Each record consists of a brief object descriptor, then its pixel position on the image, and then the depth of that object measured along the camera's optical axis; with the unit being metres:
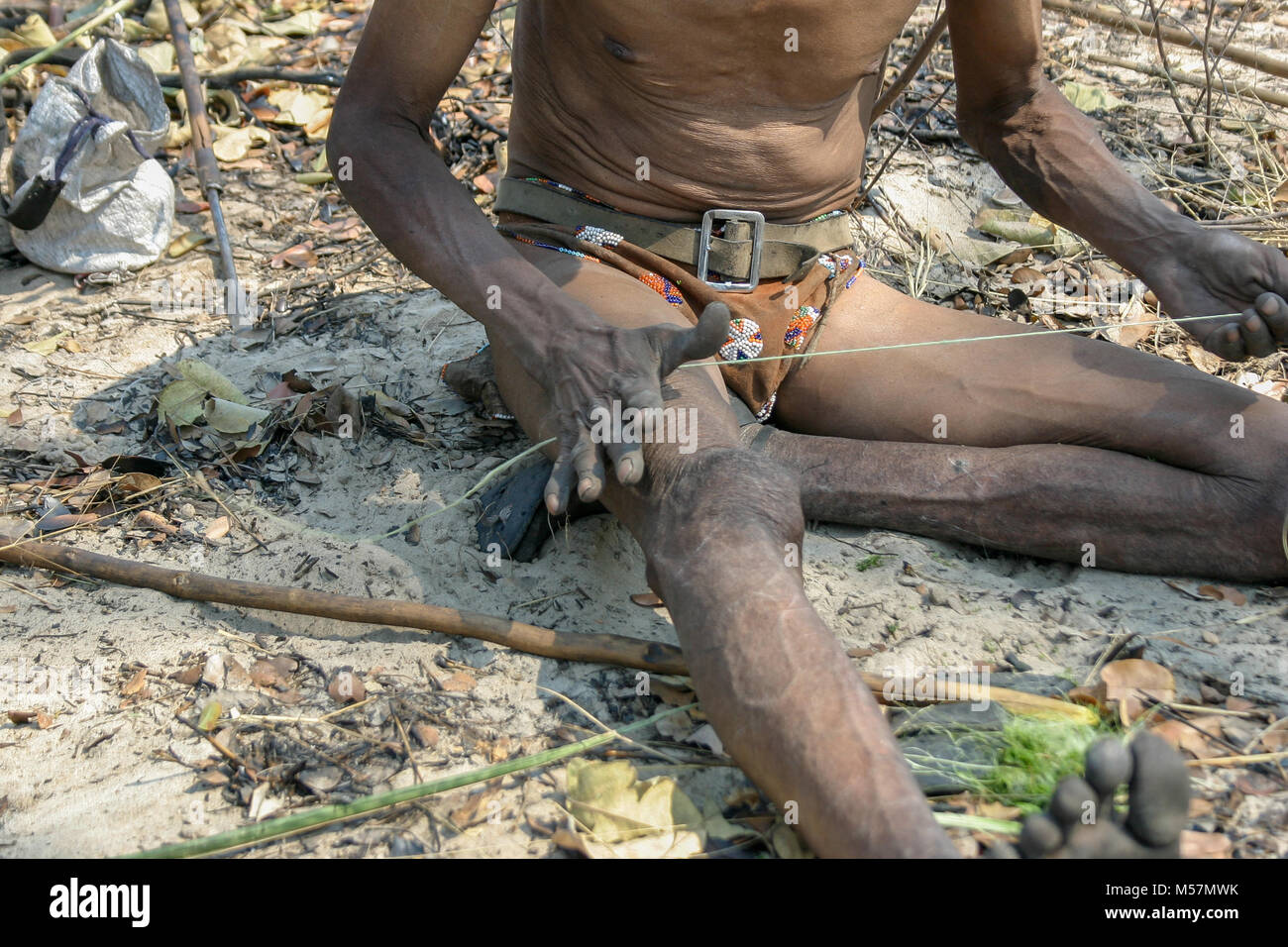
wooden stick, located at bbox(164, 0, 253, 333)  3.39
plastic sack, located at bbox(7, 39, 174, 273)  3.41
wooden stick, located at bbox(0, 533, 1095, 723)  1.80
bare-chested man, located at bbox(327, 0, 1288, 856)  1.85
